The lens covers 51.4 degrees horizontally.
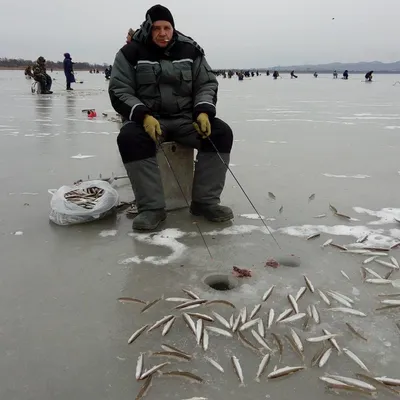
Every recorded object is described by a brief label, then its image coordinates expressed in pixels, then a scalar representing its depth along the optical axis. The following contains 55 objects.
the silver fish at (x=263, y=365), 2.20
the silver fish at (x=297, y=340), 2.39
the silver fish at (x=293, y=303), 2.77
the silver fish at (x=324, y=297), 2.86
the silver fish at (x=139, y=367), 2.18
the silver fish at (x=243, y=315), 2.64
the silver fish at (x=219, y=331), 2.53
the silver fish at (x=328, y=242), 3.78
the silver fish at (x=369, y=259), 3.43
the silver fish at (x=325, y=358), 2.28
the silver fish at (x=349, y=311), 2.72
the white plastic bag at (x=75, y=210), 4.19
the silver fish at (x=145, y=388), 2.06
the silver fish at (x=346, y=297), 2.87
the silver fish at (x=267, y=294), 2.92
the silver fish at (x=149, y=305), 2.77
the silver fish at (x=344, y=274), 3.20
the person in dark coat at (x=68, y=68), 24.06
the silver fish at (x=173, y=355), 2.31
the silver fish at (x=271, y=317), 2.63
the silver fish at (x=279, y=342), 2.37
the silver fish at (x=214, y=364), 2.23
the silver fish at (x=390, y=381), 2.11
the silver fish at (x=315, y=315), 2.67
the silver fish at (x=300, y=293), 2.92
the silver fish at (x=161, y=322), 2.56
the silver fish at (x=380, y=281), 3.10
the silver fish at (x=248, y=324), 2.57
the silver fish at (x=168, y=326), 2.53
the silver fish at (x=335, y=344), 2.38
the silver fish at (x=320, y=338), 2.46
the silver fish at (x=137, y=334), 2.46
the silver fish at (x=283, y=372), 2.18
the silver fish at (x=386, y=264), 3.33
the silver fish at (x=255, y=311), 2.71
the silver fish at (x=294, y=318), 2.66
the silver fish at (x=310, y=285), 3.02
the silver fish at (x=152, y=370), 2.17
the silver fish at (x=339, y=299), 2.83
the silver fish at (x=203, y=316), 2.66
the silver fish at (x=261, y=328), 2.52
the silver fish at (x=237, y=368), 2.17
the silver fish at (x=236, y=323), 2.57
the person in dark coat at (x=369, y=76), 48.75
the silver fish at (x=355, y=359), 2.25
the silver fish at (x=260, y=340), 2.42
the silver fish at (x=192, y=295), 2.89
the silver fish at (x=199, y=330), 2.47
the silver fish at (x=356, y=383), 2.09
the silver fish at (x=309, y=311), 2.73
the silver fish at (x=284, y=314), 2.68
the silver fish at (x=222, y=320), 2.60
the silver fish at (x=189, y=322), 2.57
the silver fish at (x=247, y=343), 2.40
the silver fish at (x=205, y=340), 2.41
